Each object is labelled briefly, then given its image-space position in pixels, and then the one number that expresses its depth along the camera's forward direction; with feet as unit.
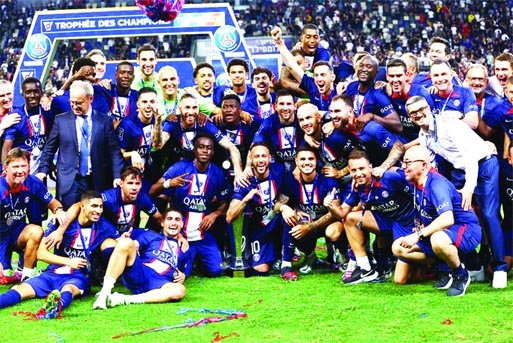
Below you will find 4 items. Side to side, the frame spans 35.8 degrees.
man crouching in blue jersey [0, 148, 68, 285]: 21.30
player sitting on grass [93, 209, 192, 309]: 19.53
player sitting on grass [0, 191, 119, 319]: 19.76
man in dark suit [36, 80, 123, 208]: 22.58
